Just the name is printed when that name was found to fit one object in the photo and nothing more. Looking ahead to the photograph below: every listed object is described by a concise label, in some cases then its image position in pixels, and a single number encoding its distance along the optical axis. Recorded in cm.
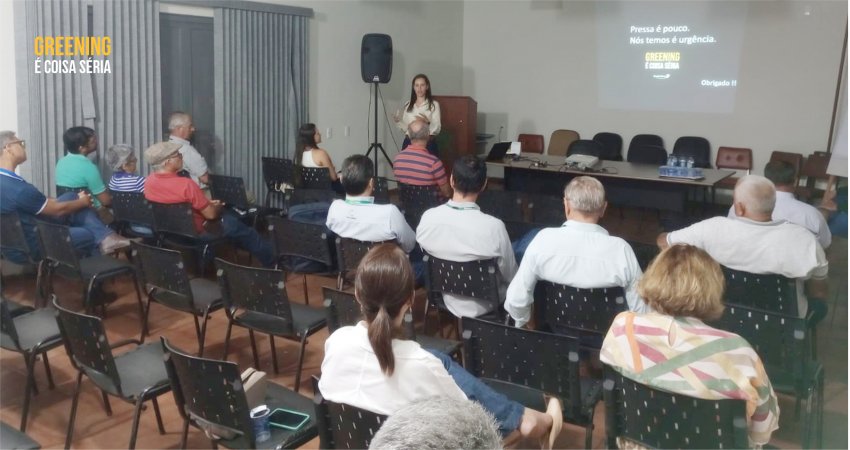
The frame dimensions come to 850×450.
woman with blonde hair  200
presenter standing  809
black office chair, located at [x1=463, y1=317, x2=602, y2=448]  253
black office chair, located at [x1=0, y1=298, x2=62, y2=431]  311
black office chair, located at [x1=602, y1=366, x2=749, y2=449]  200
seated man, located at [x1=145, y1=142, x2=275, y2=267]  479
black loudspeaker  809
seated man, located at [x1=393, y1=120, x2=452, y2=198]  559
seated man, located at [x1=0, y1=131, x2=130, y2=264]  450
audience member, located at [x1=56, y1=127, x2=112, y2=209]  512
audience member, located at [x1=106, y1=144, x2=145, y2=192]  518
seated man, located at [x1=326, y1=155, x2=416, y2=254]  398
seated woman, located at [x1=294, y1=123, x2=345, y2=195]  627
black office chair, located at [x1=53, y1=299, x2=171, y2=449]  267
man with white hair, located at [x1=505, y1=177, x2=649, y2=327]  296
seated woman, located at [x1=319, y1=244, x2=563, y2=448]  193
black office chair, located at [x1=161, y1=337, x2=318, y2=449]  229
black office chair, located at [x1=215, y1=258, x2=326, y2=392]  329
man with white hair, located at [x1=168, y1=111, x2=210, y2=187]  618
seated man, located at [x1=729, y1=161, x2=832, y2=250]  399
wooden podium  877
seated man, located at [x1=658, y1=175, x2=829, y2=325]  312
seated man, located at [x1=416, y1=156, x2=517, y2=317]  354
